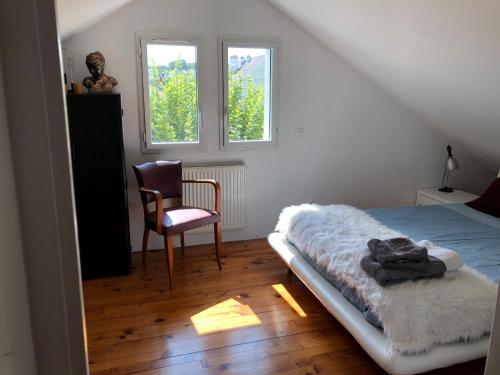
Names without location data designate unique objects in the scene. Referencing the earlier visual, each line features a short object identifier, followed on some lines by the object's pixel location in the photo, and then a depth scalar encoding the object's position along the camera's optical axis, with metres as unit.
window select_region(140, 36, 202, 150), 3.63
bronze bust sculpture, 3.18
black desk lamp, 4.22
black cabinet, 3.04
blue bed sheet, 2.51
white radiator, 3.82
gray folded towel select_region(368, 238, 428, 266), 2.18
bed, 1.92
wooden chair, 3.15
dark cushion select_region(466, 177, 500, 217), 3.38
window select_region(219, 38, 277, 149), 3.82
